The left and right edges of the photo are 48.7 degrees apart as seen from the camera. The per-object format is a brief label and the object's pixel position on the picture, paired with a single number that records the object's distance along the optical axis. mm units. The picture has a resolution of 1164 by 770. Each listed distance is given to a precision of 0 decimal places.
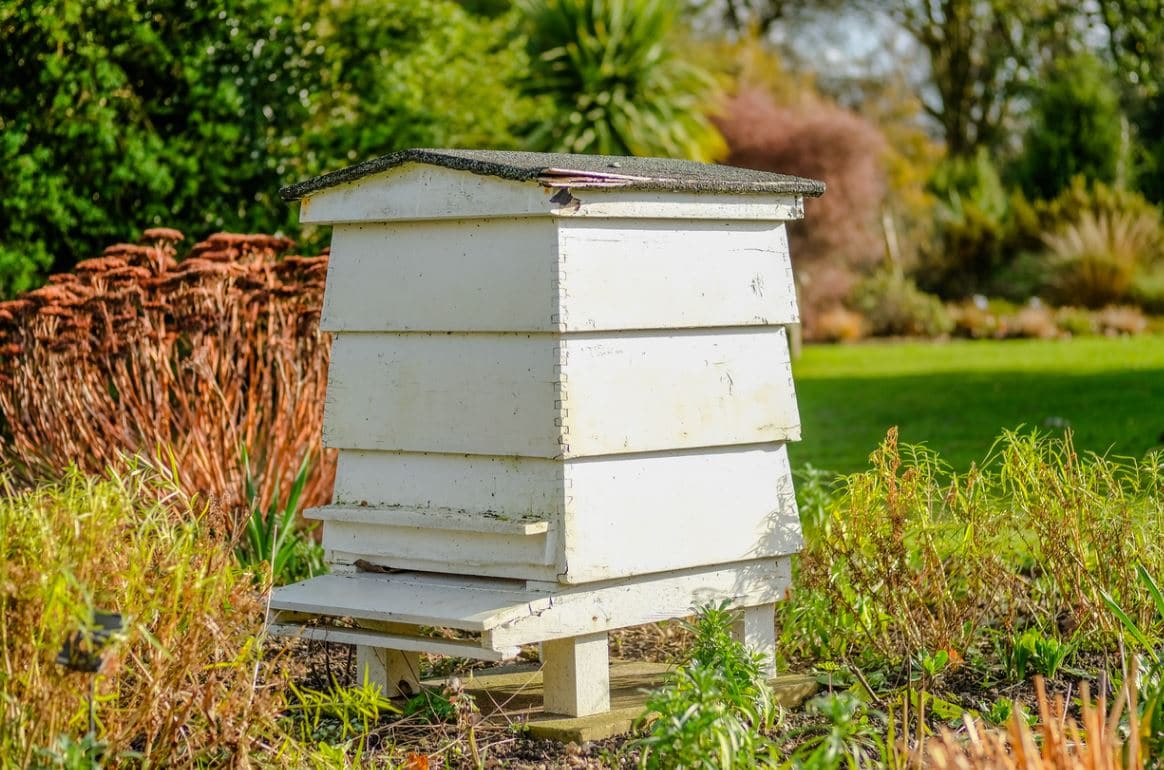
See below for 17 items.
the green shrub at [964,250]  19859
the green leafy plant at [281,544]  4129
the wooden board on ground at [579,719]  3061
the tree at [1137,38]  10945
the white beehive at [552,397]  3100
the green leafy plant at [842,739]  2287
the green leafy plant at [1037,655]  3424
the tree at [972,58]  27672
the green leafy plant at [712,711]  2494
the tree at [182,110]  6949
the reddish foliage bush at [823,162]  19688
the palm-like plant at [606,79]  13984
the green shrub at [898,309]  17500
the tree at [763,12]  30500
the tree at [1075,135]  21328
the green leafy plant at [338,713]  2902
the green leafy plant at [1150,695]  2559
